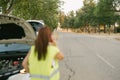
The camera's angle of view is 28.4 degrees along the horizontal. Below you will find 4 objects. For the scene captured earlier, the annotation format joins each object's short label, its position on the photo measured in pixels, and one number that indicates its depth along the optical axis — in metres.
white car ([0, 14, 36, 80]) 4.68
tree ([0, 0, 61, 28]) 18.23
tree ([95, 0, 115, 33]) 47.84
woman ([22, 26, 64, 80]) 3.16
